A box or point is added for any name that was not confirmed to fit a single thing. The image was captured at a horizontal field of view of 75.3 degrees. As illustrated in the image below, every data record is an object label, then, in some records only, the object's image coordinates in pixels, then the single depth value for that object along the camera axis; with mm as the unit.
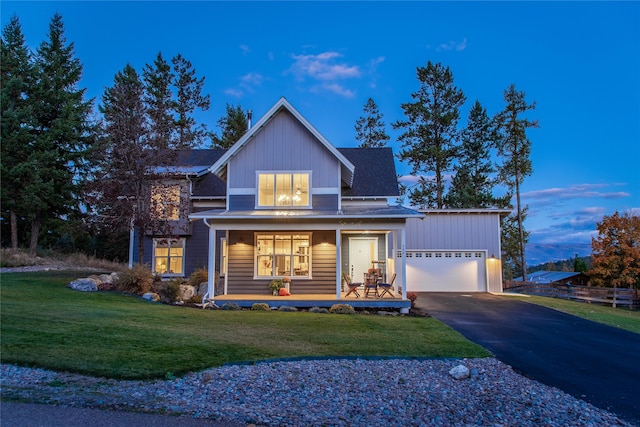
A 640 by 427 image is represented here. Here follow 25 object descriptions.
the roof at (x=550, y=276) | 28844
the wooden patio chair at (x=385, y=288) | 14250
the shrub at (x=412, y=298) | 14949
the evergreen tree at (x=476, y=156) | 32562
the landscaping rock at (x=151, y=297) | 14305
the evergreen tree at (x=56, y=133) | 25016
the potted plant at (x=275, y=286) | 15062
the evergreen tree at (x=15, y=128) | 24391
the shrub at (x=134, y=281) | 15039
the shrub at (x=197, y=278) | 16391
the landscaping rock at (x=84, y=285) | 14578
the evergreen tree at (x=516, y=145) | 30203
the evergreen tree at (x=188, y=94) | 35500
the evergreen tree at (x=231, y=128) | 37656
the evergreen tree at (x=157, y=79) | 33875
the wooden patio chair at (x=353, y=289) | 14400
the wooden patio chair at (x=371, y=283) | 14398
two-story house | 14422
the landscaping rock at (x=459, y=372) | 6453
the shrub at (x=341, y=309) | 13222
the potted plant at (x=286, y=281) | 15258
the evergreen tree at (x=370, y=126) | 37594
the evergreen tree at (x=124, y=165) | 17234
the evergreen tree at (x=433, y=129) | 32406
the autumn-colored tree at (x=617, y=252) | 22016
